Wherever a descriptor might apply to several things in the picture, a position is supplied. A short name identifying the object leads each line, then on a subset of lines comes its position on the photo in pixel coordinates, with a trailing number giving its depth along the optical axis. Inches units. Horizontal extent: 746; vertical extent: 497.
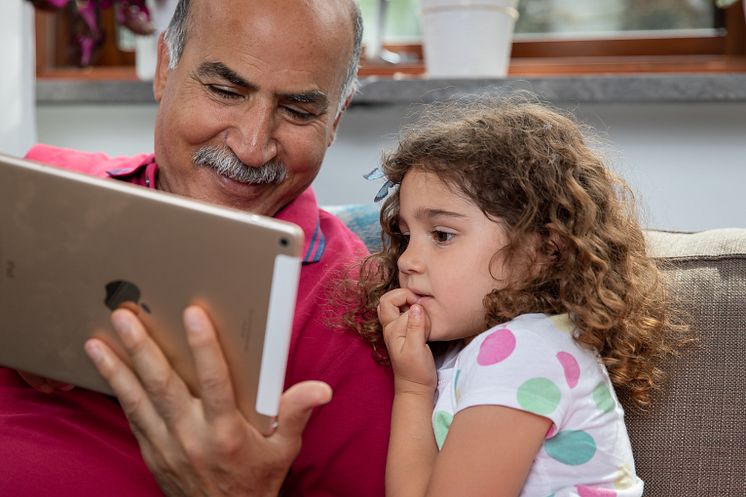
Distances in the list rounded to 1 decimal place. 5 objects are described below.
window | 92.4
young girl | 43.9
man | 38.7
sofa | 49.1
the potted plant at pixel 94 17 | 93.9
